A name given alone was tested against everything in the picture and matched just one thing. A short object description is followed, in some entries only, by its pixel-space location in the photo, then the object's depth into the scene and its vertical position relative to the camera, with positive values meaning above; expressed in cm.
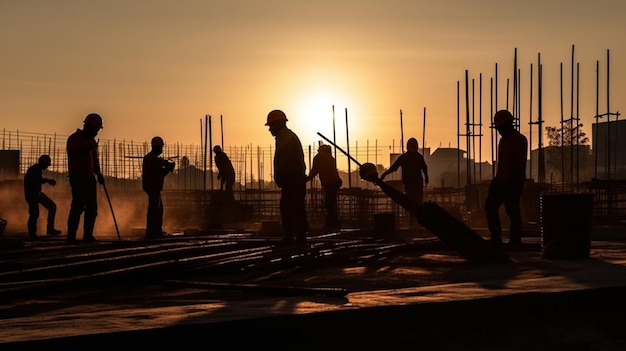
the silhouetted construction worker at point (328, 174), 2317 +31
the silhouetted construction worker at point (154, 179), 1944 +17
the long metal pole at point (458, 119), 3817 +246
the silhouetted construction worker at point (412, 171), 2158 +34
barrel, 1191 -41
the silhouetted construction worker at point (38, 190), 2245 -3
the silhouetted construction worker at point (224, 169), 2828 +51
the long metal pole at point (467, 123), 3603 +223
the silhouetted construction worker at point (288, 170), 1503 +25
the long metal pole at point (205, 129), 3812 +210
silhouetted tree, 8254 +392
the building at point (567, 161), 8512 +231
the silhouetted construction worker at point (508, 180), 1355 +10
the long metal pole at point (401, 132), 4317 +222
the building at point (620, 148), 8234 +333
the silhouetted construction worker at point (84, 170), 1634 +28
